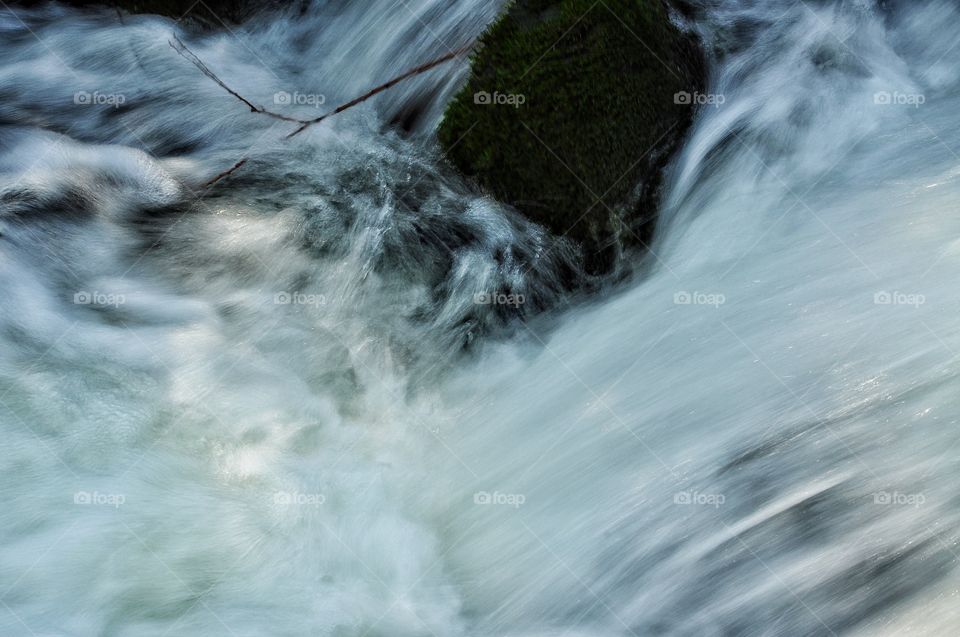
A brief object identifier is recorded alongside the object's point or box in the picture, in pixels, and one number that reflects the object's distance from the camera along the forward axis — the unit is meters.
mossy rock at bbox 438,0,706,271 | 5.54
